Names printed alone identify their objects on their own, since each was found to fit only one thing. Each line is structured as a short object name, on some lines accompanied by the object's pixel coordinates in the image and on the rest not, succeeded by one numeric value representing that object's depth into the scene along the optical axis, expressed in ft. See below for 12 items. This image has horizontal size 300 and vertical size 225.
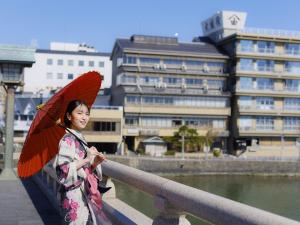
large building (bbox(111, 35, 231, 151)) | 135.92
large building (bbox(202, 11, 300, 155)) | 141.82
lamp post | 31.95
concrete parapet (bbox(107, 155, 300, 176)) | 116.50
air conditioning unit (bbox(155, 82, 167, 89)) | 138.54
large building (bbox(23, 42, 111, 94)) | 197.31
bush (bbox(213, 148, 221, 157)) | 133.16
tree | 131.67
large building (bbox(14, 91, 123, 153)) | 130.92
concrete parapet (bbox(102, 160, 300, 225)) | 6.84
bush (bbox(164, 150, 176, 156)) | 130.22
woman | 8.76
